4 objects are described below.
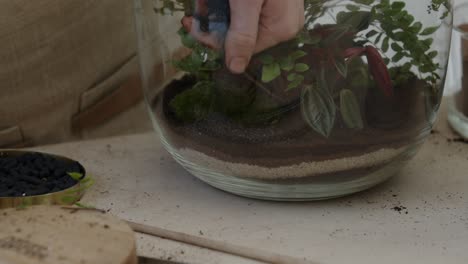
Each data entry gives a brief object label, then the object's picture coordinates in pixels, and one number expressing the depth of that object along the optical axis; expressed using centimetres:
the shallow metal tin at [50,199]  97
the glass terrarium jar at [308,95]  94
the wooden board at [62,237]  86
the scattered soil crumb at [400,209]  99
